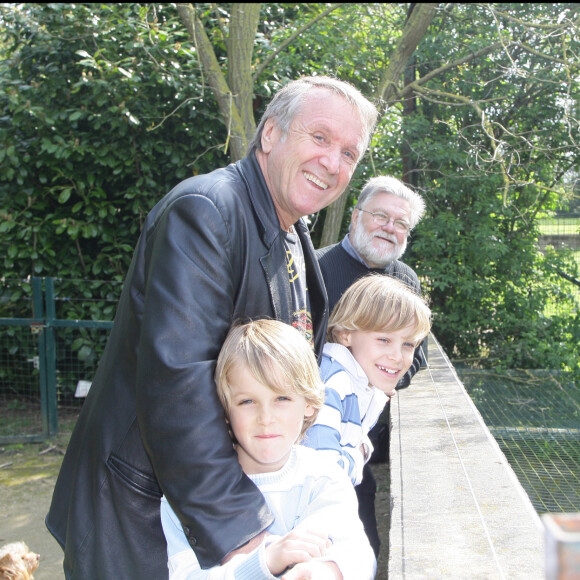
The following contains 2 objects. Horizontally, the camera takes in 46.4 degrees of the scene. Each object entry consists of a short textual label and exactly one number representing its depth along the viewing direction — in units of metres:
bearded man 3.41
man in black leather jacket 1.41
